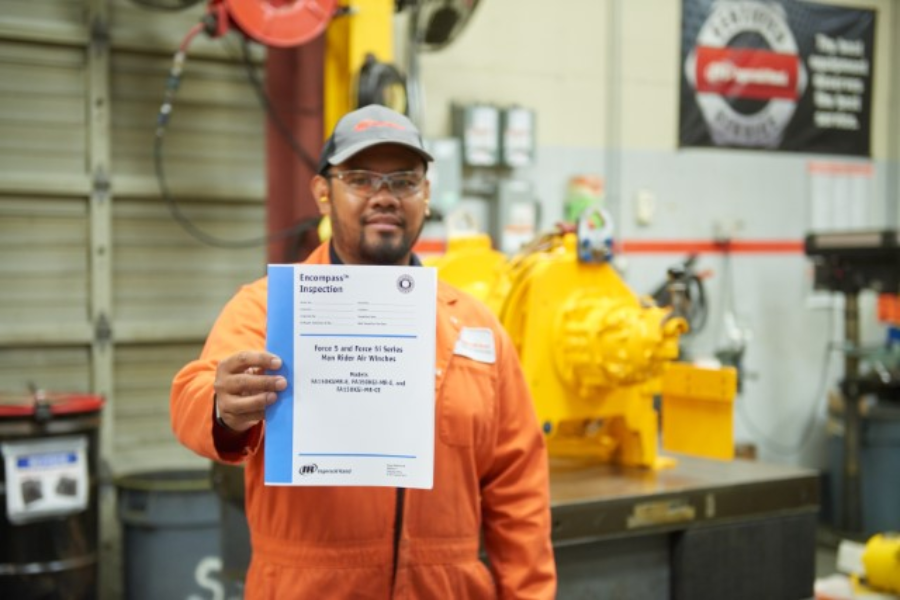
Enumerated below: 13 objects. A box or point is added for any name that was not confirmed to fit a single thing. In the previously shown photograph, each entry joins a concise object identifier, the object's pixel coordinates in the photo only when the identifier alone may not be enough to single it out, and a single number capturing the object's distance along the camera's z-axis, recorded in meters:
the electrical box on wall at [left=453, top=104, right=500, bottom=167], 4.61
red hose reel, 3.62
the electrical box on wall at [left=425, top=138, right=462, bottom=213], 4.47
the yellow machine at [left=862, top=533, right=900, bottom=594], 2.86
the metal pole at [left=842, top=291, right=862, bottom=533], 5.07
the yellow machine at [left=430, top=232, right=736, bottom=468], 2.44
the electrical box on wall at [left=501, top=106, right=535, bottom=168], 4.71
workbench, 2.30
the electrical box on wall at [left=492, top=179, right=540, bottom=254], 4.69
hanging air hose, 3.62
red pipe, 4.27
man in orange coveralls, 1.59
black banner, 5.42
